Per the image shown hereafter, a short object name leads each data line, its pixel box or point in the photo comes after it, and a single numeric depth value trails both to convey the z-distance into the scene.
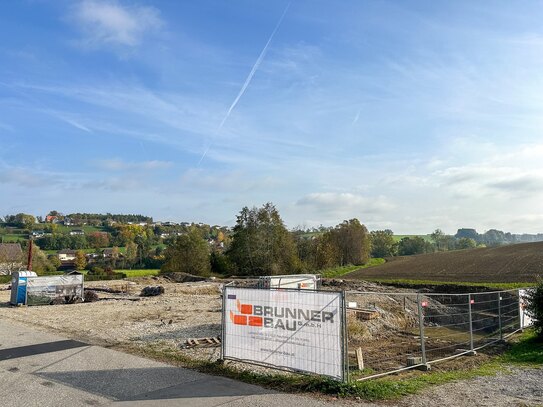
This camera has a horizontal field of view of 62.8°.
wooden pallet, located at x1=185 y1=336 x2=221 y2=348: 12.72
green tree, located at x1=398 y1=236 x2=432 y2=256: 136.50
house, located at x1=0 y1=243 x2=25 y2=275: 62.56
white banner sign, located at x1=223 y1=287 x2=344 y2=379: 8.06
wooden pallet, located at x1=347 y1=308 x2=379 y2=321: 20.28
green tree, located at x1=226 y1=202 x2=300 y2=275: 68.38
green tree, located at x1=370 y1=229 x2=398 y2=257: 130.50
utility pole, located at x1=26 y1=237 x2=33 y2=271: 48.66
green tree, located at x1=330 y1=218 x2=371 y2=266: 91.00
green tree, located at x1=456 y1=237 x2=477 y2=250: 153.80
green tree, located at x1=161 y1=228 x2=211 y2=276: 70.38
